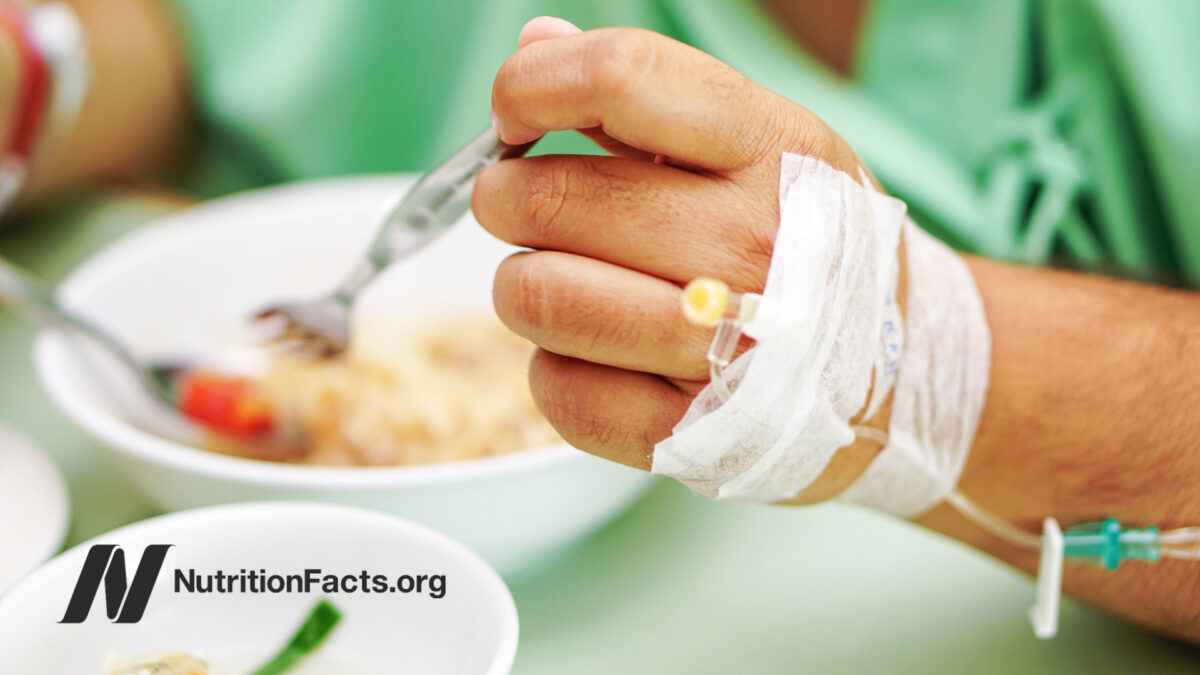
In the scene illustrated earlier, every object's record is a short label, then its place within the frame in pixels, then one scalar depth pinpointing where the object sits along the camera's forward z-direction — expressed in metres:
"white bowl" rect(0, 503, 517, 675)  0.52
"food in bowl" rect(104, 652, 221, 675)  0.51
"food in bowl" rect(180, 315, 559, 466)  0.64
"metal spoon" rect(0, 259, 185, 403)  0.63
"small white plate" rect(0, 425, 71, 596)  0.56
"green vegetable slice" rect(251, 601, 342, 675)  0.52
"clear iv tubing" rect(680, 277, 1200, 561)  0.48
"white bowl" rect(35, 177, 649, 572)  0.56
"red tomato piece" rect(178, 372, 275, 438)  0.65
